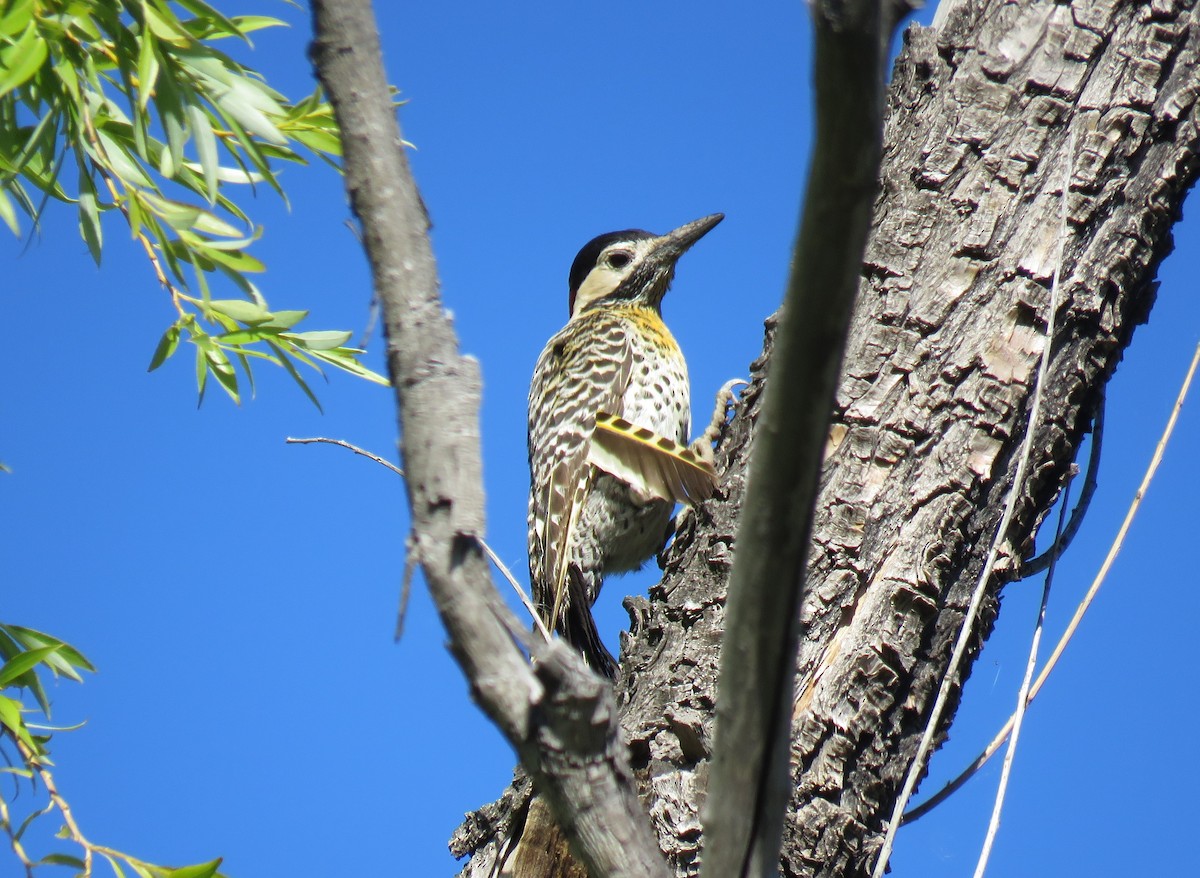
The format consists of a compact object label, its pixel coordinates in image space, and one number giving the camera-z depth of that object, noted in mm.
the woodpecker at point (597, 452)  8562
